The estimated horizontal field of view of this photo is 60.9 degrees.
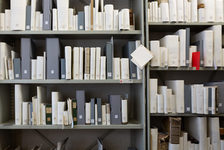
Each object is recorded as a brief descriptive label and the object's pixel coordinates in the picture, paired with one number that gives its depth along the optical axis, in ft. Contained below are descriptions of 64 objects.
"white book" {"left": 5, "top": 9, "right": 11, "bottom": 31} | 5.70
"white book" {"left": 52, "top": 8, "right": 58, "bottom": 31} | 5.72
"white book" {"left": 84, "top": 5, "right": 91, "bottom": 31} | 5.76
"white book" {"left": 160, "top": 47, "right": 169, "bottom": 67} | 5.66
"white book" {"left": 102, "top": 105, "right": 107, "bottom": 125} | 5.74
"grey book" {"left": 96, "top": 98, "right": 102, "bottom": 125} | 5.70
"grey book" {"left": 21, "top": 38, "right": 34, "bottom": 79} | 5.70
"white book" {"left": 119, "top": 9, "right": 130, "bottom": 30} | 5.59
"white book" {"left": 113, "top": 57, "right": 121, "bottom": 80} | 5.78
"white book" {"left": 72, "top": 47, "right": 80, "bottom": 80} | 5.70
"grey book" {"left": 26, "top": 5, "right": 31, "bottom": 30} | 5.69
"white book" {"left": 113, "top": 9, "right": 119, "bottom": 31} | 5.81
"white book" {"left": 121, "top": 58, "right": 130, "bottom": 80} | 5.76
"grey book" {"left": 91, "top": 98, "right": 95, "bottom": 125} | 5.70
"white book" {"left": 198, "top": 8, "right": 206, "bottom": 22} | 5.75
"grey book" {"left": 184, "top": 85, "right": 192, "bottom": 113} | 5.67
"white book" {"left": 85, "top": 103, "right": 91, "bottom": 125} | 5.69
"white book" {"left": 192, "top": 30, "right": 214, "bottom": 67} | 5.61
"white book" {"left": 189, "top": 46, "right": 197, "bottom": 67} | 5.74
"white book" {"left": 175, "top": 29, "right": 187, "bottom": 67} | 5.65
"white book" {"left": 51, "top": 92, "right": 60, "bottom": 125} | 5.66
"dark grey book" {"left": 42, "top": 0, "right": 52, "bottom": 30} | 5.70
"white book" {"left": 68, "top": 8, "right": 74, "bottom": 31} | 5.81
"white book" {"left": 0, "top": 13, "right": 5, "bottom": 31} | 5.69
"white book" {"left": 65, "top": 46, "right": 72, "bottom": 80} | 5.62
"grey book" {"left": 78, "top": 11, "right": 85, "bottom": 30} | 5.77
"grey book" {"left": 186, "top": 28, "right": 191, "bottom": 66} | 5.65
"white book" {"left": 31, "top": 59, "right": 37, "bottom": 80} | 5.70
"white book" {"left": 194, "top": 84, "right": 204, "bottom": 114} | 5.52
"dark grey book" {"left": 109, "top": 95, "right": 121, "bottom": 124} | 5.71
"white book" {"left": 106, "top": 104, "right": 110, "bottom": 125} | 5.73
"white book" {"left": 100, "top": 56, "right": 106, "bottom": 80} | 5.75
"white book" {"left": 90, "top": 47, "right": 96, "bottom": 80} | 5.73
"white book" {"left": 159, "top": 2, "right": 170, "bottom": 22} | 5.69
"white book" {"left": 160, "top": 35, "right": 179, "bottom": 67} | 5.64
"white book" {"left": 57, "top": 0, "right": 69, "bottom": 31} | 5.70
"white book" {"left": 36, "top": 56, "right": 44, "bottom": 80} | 5.68
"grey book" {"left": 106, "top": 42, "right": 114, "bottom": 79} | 5.74
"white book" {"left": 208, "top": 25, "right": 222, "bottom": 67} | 5.59
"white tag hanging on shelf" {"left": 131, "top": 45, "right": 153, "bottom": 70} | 5.53
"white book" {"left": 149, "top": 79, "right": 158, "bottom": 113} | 5.60
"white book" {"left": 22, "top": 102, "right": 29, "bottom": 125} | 5.66
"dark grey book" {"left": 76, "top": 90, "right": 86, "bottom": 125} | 5.69
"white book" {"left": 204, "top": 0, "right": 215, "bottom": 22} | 5.71
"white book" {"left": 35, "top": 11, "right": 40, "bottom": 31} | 5.76
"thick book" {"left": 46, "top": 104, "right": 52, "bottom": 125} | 5.67
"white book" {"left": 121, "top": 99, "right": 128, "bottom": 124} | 5.71
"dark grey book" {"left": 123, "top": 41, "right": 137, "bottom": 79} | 5.77
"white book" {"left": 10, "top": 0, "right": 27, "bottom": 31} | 5.58
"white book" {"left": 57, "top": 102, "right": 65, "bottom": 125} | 5.62
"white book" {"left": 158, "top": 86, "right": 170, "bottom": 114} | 5.57
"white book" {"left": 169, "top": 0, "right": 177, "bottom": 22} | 5.70
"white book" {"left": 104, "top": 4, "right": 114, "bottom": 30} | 5.77
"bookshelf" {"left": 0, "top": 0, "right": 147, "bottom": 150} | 6.41
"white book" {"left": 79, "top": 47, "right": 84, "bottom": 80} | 5.73
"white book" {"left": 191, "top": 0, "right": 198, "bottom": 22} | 5.76
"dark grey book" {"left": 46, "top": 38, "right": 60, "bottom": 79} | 5.70
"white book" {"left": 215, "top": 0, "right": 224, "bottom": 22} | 5.72
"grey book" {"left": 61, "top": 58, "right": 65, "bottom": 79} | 5.71
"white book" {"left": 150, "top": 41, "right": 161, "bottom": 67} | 5.61
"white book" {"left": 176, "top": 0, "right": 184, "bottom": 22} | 5.72
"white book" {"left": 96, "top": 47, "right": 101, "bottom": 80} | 5.76
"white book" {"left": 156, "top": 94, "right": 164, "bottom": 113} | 5.59
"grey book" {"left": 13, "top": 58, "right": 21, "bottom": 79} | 5.70
